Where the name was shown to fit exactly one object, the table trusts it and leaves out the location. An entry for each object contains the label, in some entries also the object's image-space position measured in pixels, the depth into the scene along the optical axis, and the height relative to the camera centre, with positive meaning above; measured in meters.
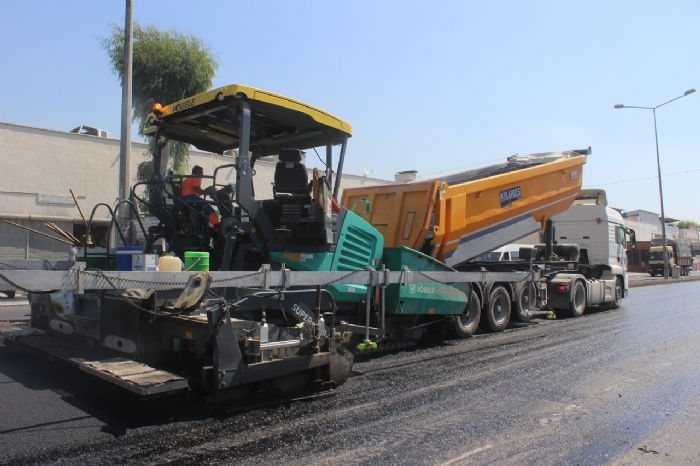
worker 5.92 +0.92
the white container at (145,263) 4.80 +0.14
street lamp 32.61 +3.11
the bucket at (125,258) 5.39 +0.21
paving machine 4.62 -0.05
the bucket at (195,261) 5.17 +0.16
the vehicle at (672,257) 38.09 +0.81
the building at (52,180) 17.62 +3.39
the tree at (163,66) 16.47 +6.35
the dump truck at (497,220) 8.61 +0.89
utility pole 12.92 +4.03
